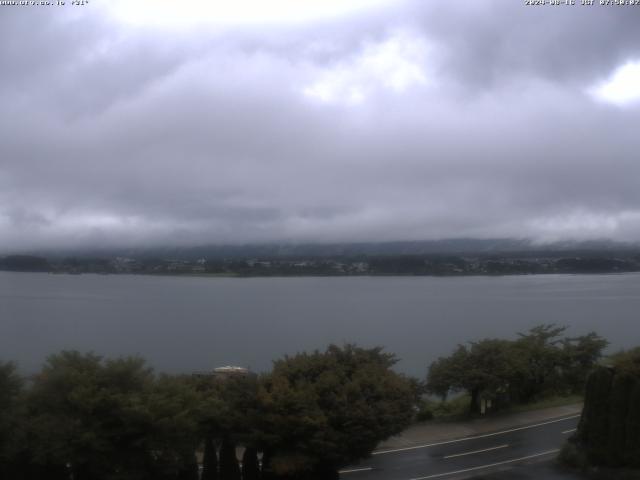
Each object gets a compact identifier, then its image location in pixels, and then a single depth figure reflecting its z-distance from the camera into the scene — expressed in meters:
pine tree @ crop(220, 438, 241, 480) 16.22
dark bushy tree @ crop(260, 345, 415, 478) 15.67
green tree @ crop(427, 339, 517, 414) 27.69
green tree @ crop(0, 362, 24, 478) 13.73
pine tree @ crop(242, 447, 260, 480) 16.50
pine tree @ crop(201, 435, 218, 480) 16.30
